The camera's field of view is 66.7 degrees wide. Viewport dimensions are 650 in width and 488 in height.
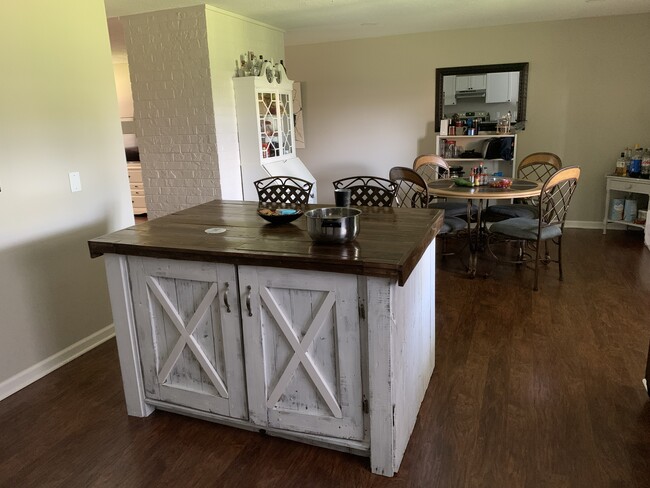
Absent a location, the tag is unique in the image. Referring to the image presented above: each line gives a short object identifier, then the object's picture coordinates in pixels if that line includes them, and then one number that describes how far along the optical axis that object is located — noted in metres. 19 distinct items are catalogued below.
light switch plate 2.87
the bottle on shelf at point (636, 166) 5.11
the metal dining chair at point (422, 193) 4.05
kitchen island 1.81
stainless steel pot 1.93
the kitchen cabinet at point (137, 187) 6.99
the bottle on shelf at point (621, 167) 5.25
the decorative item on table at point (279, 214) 2.39
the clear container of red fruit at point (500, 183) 4.17
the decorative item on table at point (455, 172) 5.73
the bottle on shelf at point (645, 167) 4.99
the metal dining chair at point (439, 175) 4.73
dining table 3.91
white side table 4.97
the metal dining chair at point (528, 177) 4.47
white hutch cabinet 4.57
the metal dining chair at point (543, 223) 3.64
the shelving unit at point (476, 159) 5.74
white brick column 4.28
